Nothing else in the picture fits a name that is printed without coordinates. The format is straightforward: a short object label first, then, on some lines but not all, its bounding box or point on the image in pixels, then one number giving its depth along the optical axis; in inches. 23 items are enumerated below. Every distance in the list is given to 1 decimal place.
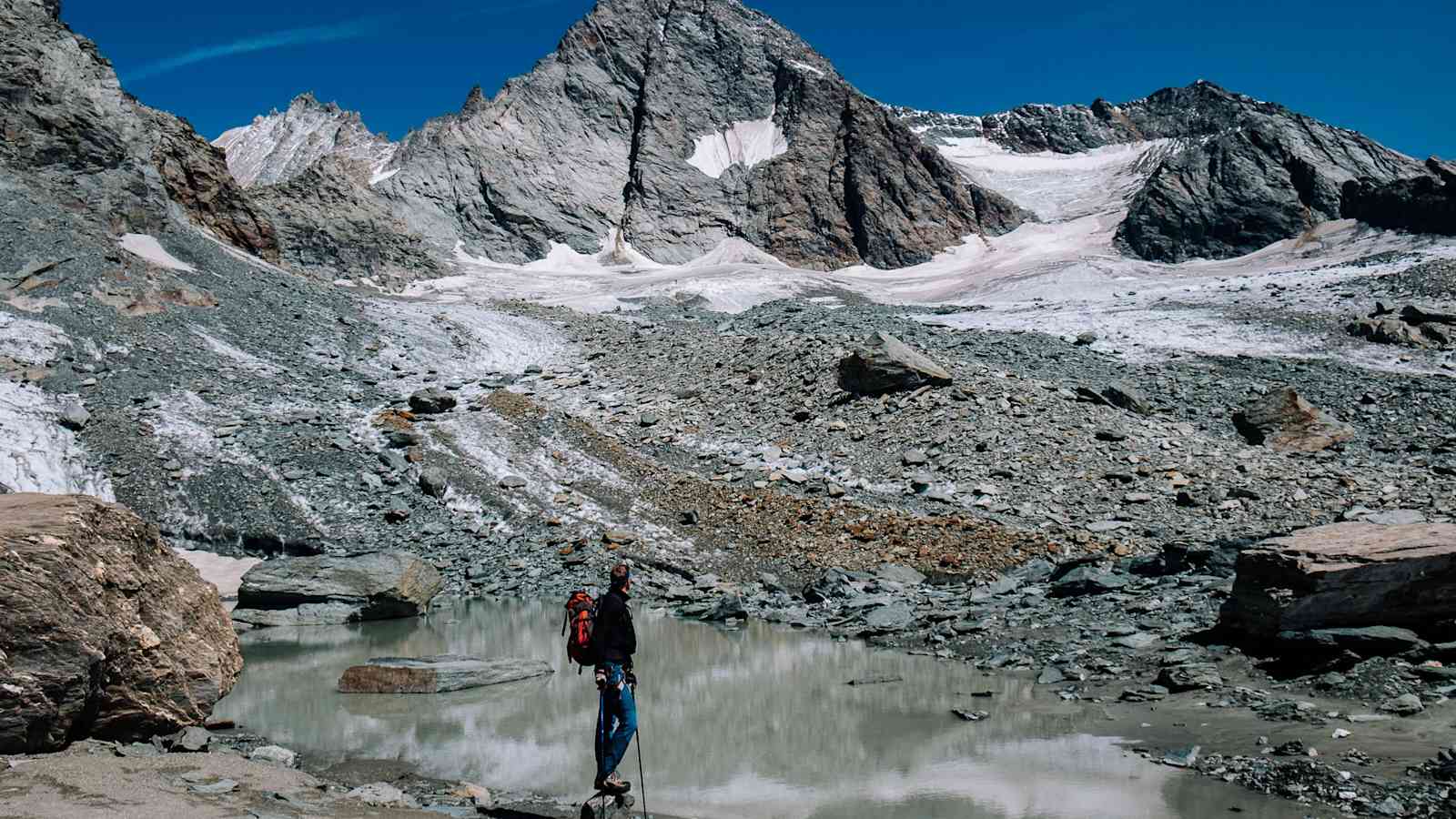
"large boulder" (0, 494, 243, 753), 266.4
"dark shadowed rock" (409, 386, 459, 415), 1121.4
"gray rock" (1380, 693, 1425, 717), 318.0
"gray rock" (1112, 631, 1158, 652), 448.1
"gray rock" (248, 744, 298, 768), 323.9
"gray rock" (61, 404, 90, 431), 904.3
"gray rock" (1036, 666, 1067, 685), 417.1
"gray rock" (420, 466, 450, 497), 895.1
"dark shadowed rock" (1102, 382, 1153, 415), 1010.7
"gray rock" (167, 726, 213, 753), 311.9
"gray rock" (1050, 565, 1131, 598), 572.4
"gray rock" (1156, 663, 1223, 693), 376.8
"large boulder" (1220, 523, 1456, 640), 370.0
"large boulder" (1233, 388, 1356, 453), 940.6
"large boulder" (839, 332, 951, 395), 1029.2
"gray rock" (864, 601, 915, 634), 550.0
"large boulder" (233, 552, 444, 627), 649.0
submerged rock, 441.1
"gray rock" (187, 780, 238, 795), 258.2
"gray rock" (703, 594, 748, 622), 618.2
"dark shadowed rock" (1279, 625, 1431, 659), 360.8
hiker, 284.0
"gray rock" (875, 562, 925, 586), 695.1
